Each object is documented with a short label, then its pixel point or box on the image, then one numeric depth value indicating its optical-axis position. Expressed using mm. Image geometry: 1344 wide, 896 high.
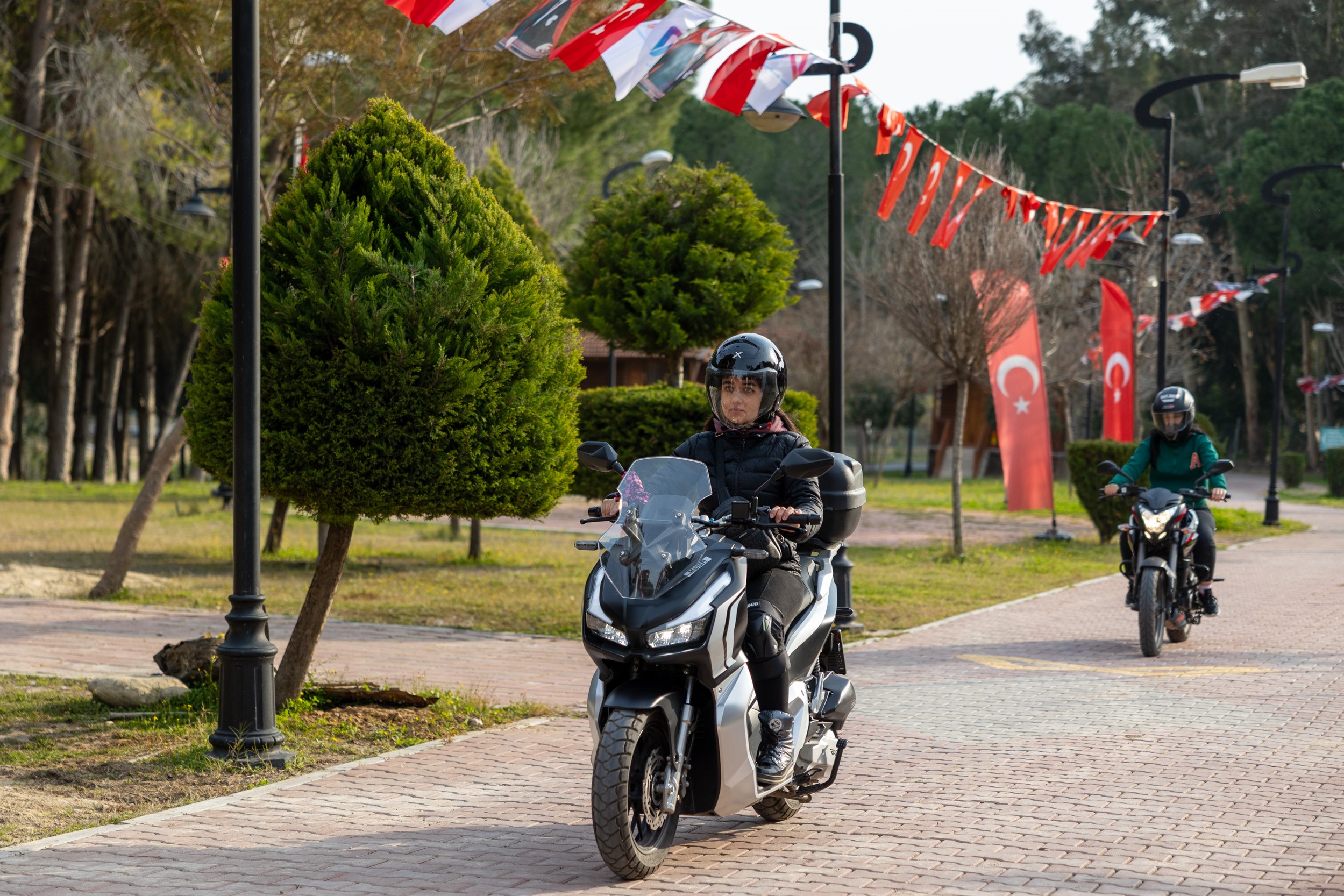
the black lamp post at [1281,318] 24016
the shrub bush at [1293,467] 40969
